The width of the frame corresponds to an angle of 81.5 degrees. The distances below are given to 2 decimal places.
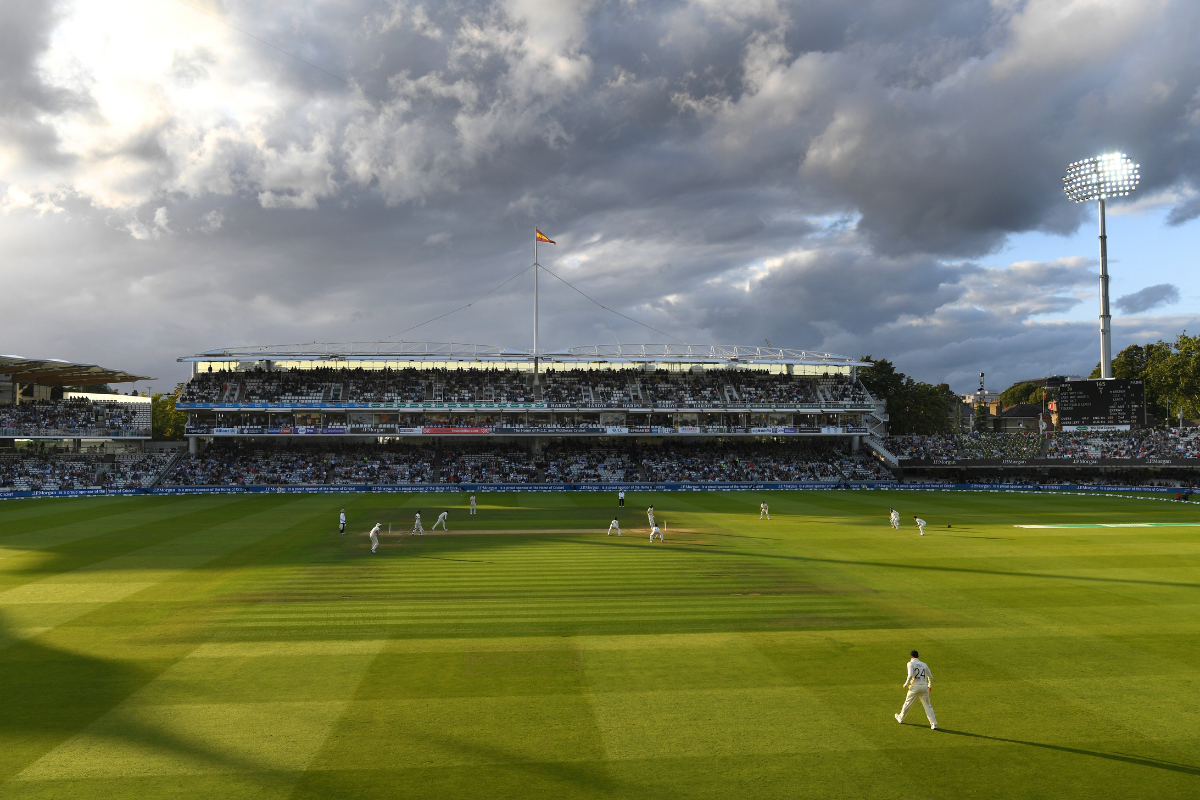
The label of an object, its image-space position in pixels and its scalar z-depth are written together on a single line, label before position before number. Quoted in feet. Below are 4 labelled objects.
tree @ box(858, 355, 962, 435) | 259.19
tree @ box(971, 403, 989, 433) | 390.83
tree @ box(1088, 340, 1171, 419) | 229.25
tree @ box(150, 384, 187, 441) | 275.59
